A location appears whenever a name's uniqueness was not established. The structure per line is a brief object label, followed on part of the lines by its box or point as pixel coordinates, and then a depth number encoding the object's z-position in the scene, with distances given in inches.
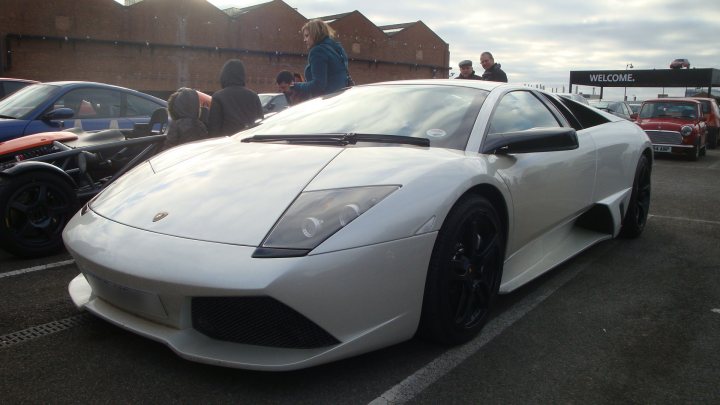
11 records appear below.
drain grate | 96.6
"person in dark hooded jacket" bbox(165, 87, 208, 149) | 187.0
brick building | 1080.2
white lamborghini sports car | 76.5
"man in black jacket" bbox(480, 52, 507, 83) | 288.2
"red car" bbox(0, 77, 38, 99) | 353.4
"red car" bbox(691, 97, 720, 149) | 616.5
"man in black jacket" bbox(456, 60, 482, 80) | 303.3
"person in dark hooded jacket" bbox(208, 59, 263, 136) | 191.8
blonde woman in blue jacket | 193.9
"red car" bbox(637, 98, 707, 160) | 513.3
